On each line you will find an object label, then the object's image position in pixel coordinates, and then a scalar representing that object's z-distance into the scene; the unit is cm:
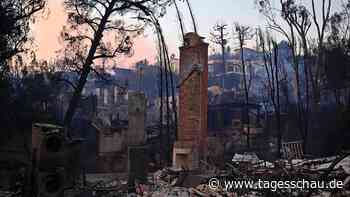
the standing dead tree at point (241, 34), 3294
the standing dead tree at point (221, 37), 3777
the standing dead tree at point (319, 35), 2473
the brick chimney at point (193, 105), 1496
